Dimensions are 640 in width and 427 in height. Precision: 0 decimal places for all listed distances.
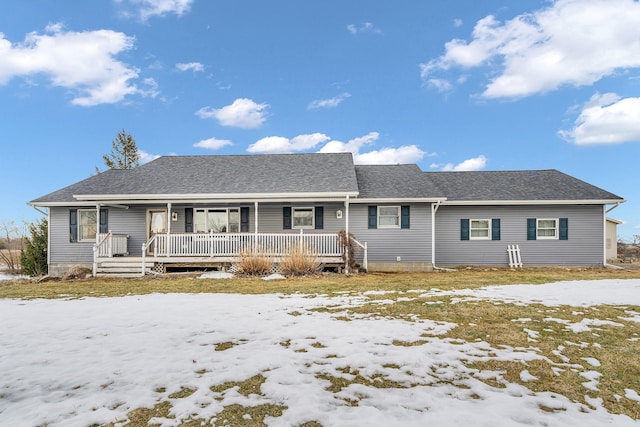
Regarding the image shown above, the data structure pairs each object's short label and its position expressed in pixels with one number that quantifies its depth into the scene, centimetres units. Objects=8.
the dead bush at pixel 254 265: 1279
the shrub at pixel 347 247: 1358
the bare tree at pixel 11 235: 1777
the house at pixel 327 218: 1423
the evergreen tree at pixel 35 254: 1642
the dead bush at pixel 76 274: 1346
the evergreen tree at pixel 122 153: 3097
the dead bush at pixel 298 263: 1269
